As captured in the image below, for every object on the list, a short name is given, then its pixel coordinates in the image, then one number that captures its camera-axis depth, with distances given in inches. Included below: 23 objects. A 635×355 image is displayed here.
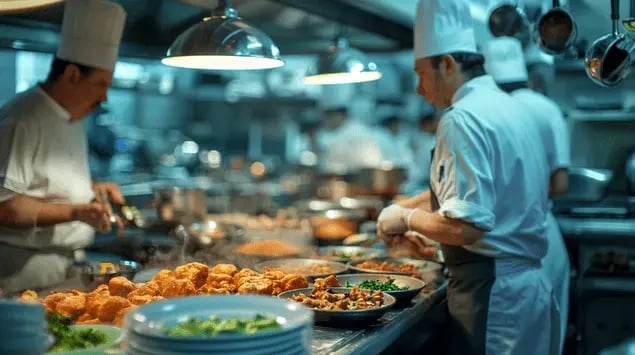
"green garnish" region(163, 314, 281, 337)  66.0
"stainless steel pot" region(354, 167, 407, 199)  247.8
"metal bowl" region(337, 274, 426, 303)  109.3
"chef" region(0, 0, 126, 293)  130.1
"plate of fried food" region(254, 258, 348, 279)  126.3
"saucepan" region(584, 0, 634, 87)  148.4
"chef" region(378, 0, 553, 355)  113.1
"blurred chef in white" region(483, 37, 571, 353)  175.3
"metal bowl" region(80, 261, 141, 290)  108.0
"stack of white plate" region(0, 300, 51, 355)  59.2
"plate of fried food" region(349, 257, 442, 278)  129.3
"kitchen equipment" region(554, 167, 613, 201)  224.8
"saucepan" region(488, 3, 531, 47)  187.6
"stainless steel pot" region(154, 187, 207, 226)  178.7
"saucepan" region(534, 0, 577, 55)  165.0
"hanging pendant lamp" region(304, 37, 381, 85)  156.6
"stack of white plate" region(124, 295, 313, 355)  62.9
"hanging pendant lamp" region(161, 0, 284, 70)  105.0
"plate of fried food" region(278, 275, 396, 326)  94.0
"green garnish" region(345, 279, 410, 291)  112.7
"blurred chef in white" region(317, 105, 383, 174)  357.4
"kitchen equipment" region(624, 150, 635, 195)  226.8
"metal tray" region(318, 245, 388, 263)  145.9
